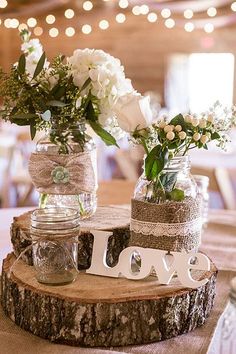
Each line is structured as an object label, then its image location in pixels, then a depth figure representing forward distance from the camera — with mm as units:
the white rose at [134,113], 895
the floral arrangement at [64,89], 972
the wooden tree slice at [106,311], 847
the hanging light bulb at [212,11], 2261
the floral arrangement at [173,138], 888
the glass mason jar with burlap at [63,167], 1005
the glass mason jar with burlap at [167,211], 911
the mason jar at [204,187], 1298
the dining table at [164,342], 831
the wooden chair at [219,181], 2005
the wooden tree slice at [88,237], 977
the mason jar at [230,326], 738
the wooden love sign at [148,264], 883
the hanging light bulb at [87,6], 2117
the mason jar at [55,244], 887
